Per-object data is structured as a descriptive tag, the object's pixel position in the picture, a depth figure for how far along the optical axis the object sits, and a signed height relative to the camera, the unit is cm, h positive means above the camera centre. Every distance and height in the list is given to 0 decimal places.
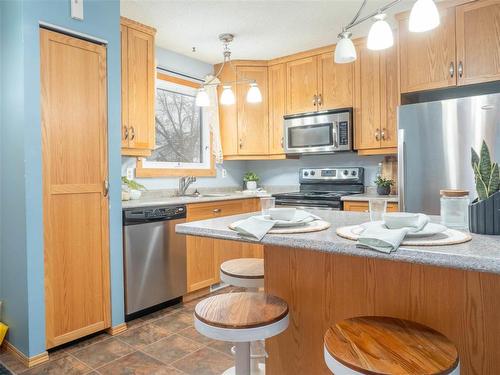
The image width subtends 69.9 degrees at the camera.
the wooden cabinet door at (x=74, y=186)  216 +0
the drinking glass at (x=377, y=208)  127 -10
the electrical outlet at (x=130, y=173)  327 +12
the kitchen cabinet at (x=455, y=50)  256 +99
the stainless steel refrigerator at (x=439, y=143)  241 +26
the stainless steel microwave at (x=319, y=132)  347 +51
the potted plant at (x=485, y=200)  107 -6
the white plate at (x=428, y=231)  105 -15
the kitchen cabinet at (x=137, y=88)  287 +82
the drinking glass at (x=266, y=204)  145 -8
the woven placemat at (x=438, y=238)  99 -17
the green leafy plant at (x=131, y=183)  306 +3
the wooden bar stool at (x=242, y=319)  119 -46
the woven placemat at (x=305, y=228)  123 -16
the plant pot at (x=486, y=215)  107 -11
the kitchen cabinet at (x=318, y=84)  351 +101
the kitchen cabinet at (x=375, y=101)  325 +75
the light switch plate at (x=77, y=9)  225 +113
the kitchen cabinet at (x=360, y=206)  300 -21
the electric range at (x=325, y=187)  333 -5
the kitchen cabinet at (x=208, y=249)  315 -62
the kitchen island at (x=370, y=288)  98 -38
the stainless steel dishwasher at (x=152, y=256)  265 -56
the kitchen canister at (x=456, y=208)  121 -10
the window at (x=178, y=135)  362 +54
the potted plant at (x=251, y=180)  438 +5
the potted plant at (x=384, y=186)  335 -4
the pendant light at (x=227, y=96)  294 +74
